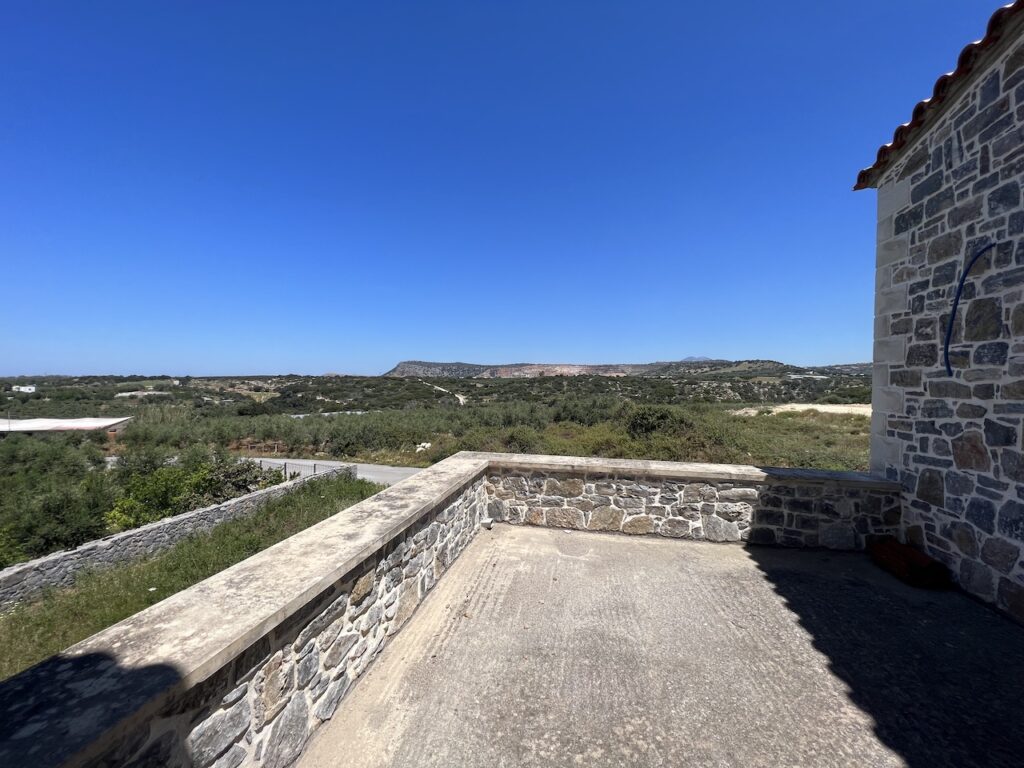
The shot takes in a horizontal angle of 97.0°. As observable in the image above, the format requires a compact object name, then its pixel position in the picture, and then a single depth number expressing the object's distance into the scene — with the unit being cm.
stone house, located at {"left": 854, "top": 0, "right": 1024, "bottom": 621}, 335
